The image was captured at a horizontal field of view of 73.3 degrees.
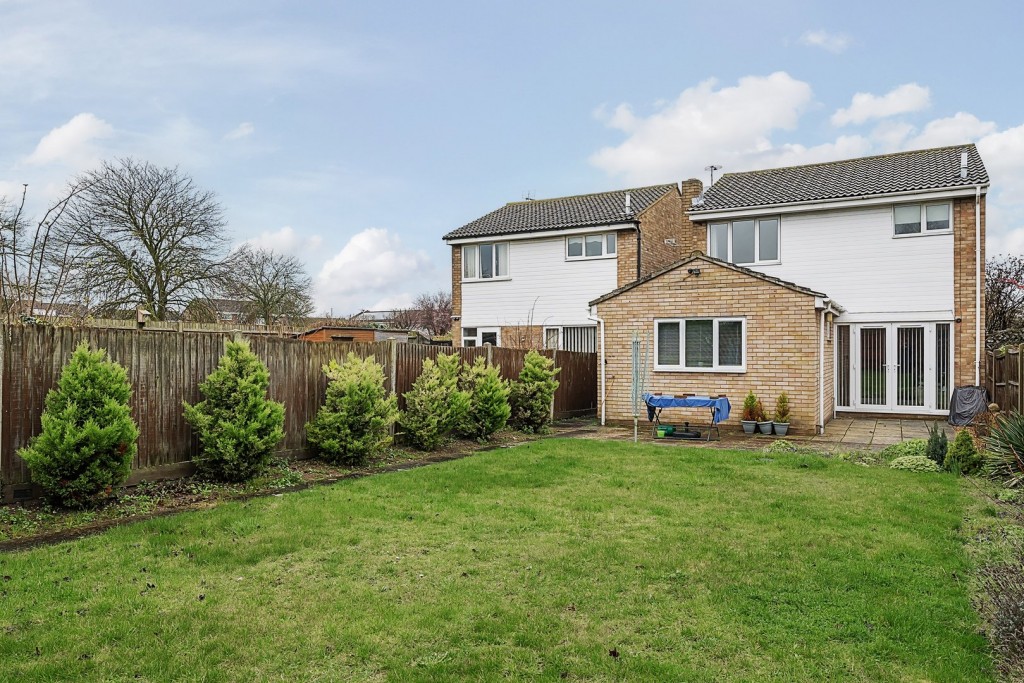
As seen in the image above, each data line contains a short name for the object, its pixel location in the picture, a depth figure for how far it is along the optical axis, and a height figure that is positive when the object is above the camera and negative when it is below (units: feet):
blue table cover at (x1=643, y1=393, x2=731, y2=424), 46.62 -4.09
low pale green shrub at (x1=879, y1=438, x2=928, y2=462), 36.19 -5.76
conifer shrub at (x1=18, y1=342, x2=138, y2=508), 21.93 -2.92
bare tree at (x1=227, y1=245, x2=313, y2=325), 120.47 +10.36
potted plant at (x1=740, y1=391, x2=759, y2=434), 48.83 -5.08
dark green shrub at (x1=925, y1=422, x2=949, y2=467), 33.81 -5.24
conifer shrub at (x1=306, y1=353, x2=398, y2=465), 33.65 -3.50
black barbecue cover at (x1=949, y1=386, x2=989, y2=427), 50.57 -4.67
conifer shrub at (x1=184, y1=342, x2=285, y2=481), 27.78 -3.03
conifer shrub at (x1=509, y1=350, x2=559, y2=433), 49.62 -3.78
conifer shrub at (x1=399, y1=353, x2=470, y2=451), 39.37 -3.66
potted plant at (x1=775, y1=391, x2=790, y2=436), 47.96 -5.06
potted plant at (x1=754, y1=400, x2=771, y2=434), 48.08 -5.51
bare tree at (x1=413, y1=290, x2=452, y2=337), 184.03 +9.56
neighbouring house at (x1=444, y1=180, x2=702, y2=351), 73.51 +9.28
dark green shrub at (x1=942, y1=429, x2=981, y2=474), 32.04 -5.40
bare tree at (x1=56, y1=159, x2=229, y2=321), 79.05 +13.41
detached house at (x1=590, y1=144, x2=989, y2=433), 50.03 +3.46
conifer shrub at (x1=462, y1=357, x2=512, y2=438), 43.88 -3.68
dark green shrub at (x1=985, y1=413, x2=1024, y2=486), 29.66 -4.85
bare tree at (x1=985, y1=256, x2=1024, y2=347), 73.36 +4.28
